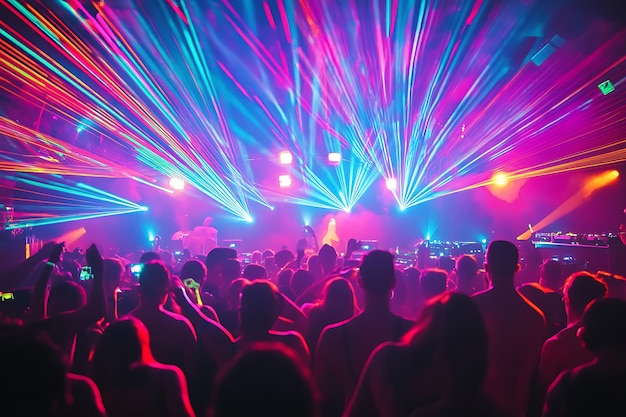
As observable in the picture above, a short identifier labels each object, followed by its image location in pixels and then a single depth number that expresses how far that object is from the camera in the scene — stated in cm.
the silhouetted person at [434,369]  193
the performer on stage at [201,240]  1600
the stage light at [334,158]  1656
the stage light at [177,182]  1574
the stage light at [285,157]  1598
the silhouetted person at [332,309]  393
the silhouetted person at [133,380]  242
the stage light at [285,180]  1788
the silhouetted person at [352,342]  298
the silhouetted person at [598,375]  219
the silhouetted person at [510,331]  327
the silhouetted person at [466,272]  545
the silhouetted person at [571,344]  329
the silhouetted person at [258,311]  306
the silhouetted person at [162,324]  336
